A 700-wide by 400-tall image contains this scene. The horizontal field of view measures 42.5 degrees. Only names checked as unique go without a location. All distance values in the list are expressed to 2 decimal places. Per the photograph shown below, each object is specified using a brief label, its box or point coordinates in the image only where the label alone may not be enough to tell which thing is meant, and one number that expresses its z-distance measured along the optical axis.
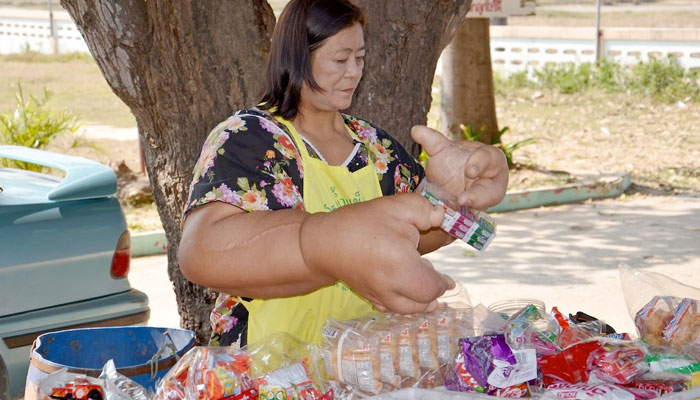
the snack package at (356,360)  2.04
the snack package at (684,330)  2.36
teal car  4.05
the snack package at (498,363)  2.02
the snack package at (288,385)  1.93
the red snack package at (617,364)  2.12
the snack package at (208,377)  1.95
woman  1.69
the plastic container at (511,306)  2.57
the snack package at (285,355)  2.07
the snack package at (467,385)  2.02
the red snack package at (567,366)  2.15
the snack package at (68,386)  1.99
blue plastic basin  2.40
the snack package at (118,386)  2.02
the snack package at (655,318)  2.45
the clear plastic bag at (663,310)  2.38
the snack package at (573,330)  2.37
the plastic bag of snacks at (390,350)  2.05
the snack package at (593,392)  1.99
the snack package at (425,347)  2.16
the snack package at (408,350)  2.12
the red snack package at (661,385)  2.10
